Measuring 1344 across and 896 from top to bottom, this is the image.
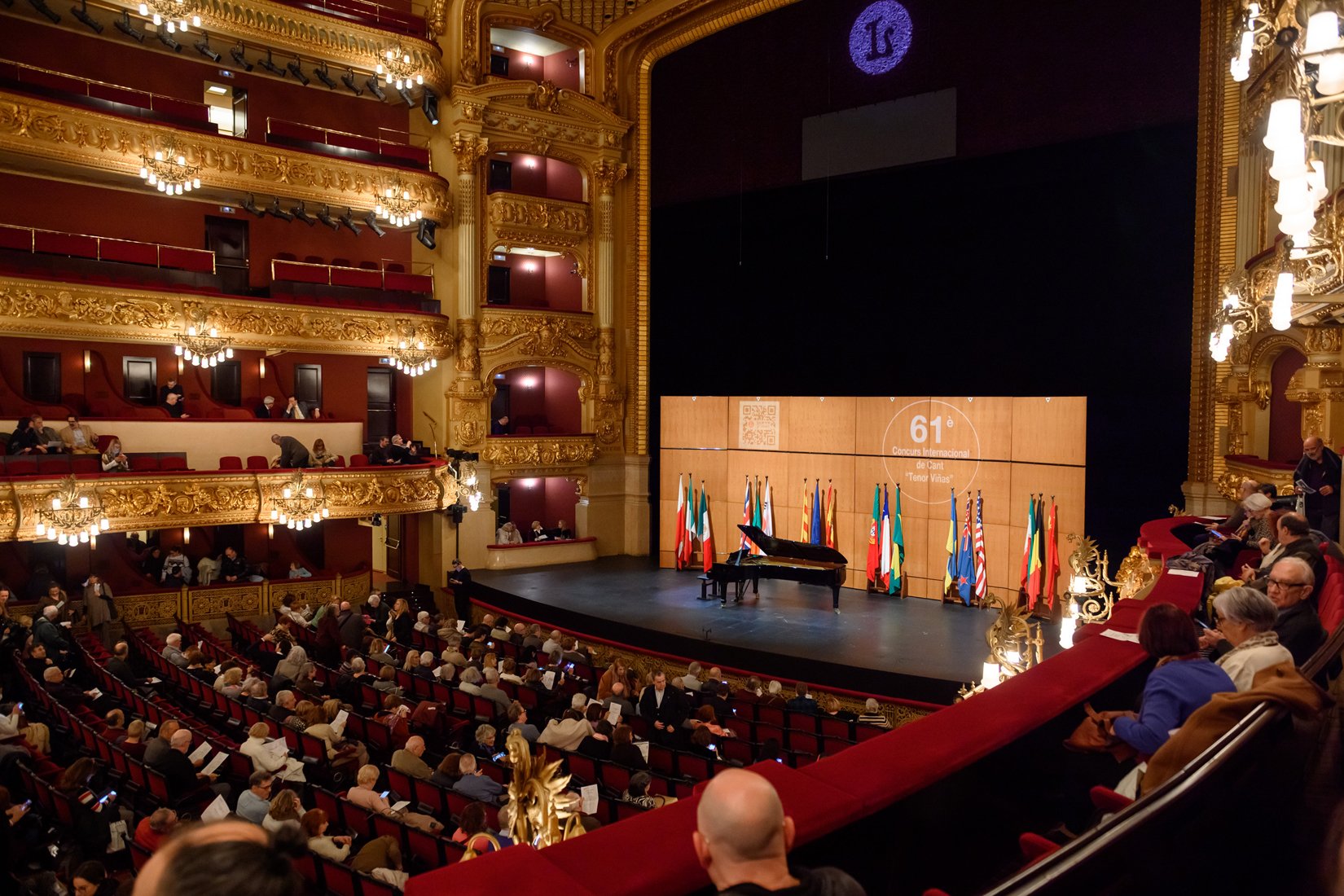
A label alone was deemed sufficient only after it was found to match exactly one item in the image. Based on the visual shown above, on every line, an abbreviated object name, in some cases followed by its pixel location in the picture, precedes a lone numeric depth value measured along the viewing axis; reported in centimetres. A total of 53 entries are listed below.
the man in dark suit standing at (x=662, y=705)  860
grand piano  1548
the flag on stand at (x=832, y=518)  1756
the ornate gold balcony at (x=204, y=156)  1382
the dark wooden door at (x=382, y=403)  1964
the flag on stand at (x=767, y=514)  1838
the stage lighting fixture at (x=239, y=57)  1638
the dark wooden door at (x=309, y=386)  1847
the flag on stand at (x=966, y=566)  1567
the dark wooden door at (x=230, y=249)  1750
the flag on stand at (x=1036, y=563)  1480
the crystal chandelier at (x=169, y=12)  1464
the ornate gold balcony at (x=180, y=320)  1379
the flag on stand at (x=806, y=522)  1770
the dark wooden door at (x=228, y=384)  1750
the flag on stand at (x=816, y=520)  1747
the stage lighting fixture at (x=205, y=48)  1608
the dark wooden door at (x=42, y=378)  1536
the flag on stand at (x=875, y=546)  1694
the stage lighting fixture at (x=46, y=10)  1418
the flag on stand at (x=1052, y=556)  1480
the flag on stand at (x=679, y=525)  1938
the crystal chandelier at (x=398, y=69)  1725
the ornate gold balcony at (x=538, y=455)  1906
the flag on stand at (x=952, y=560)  1593
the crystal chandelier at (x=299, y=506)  1570
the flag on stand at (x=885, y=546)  1689
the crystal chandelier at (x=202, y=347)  1521
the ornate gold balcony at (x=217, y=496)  1305
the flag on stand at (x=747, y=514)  1805
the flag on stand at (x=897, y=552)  1664
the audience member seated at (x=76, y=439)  1419
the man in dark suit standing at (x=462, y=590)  1705
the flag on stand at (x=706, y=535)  1878
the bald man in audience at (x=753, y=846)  160
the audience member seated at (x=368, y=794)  614
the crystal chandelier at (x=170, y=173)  1480
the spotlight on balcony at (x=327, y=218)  1727
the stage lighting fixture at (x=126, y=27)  1518
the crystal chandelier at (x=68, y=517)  1311
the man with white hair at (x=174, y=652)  1066
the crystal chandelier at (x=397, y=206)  1719
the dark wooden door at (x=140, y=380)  1644
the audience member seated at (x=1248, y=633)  296
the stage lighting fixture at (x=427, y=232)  1805
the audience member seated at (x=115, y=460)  1409
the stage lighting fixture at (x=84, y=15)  1476
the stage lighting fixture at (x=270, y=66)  1681
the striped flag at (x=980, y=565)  1555
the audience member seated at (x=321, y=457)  1645
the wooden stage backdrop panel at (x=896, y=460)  1523
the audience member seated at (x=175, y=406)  1619
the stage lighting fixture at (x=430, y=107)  1792
